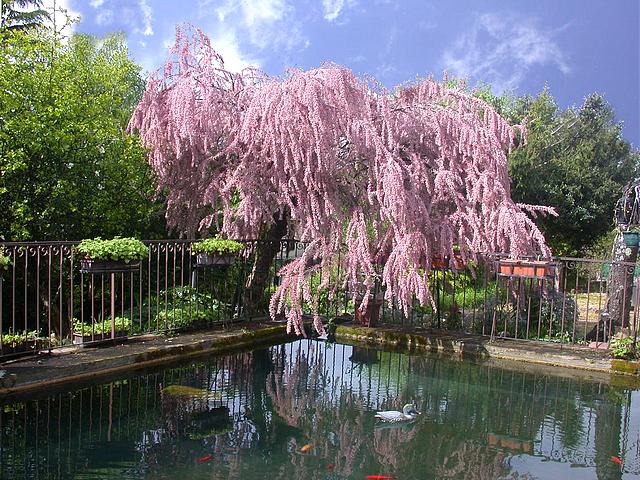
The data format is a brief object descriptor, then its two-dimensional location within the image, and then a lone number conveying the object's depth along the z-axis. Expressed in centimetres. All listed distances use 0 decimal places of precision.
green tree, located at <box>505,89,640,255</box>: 1521
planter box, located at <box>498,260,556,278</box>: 711
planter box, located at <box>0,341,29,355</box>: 557
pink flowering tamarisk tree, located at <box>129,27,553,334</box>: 739
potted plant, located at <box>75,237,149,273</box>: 615
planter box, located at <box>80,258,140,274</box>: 617
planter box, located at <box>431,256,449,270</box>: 788
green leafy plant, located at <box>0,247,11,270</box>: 510
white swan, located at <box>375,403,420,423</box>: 495
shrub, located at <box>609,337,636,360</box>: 703
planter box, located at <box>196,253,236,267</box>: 752
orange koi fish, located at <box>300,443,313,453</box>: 428
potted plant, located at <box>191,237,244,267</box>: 748
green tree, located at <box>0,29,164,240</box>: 703
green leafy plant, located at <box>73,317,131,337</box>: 640
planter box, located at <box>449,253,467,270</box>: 767
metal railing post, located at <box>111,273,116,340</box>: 637
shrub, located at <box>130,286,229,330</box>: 743
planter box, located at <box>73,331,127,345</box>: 632
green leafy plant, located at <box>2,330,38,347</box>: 562
